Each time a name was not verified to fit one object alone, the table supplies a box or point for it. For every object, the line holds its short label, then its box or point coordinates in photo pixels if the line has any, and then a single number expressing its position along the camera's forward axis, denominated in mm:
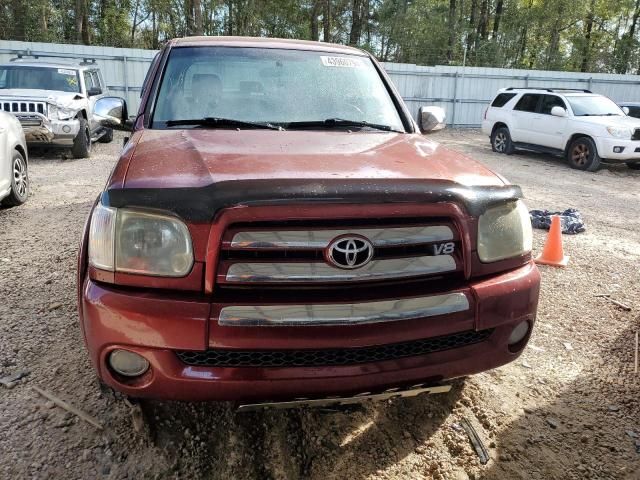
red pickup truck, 1789
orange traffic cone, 5000
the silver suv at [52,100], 8836
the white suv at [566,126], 10906
